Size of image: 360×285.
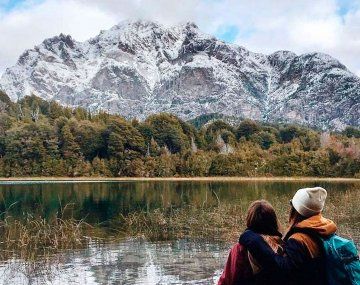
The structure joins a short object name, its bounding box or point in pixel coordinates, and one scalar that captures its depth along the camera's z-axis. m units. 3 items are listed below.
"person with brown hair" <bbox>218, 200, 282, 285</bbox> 5.47
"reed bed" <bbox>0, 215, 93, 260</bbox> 18.22
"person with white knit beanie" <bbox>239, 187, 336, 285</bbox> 5.34
